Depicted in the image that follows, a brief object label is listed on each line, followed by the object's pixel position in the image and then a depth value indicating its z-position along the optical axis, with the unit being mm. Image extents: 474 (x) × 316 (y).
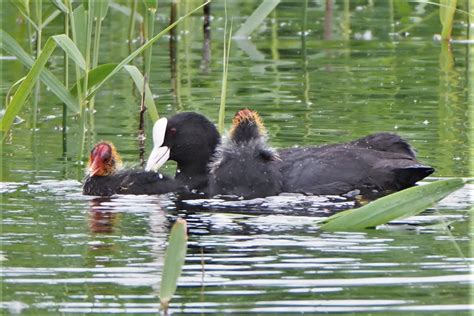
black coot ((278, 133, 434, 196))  16828
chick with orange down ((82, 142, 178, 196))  17266
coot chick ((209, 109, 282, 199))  16703
